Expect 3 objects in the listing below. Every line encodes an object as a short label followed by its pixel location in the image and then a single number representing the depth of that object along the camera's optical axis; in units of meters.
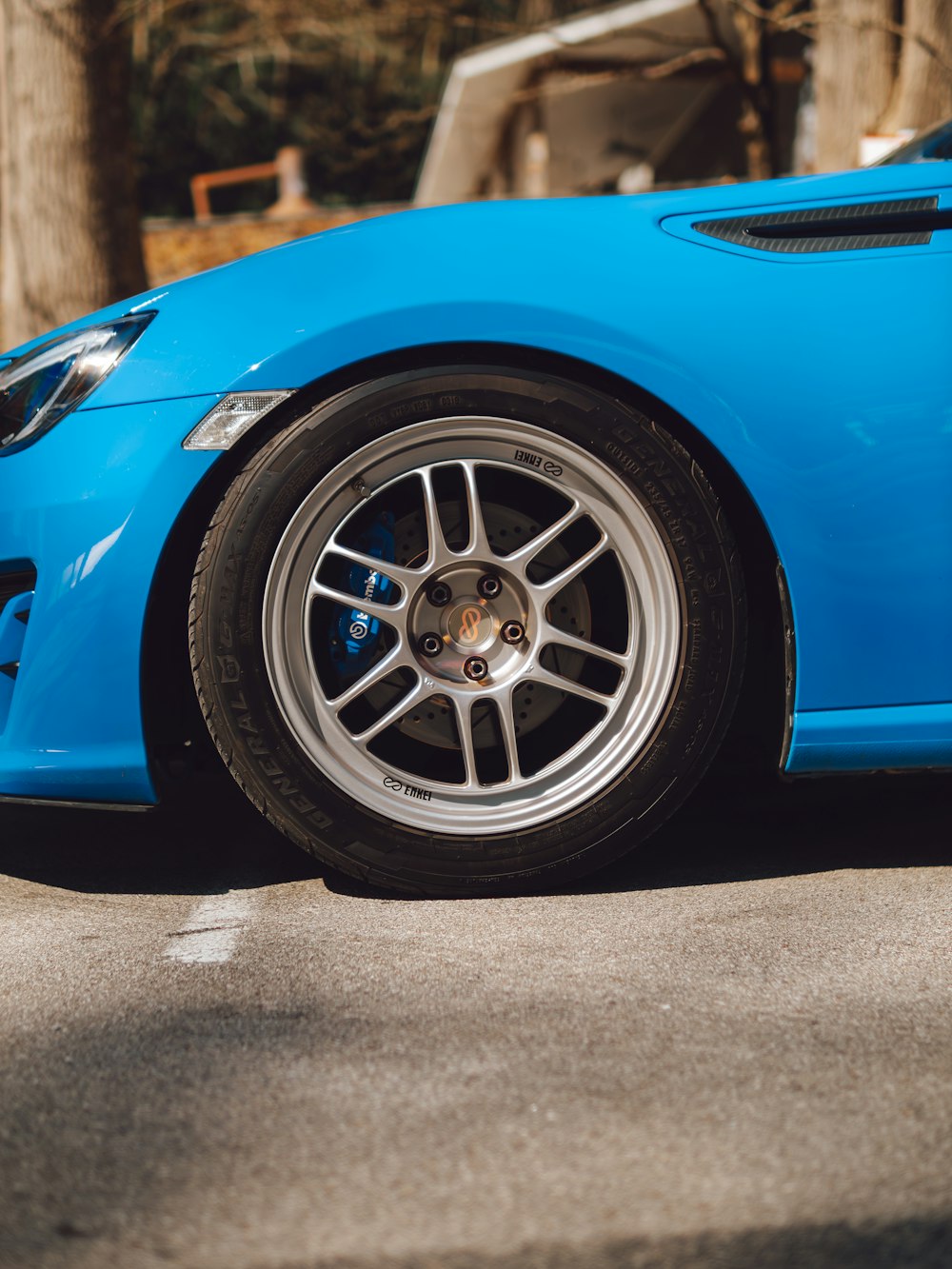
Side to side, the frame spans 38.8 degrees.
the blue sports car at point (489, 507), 2.12
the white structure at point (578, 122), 12.59
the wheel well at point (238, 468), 2.16
